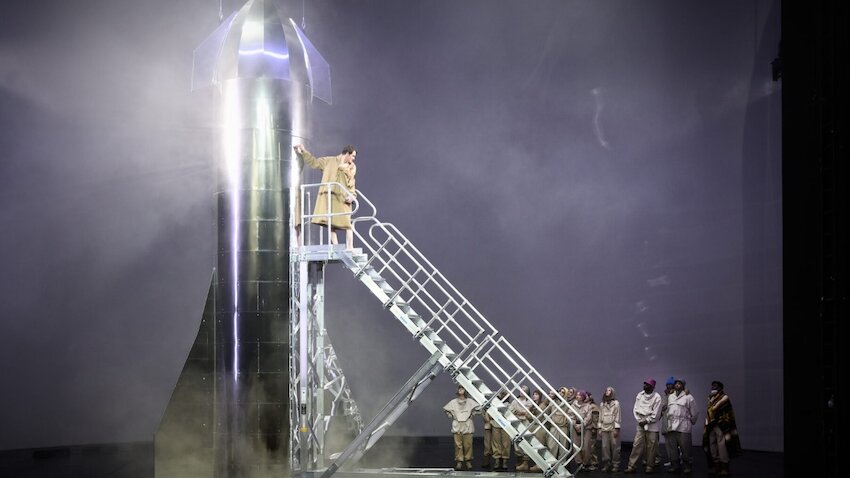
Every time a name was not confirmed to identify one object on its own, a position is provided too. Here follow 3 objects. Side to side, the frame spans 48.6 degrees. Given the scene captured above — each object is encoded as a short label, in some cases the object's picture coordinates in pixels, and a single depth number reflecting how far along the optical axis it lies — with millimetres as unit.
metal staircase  11977
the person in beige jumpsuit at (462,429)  15430
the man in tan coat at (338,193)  12922
